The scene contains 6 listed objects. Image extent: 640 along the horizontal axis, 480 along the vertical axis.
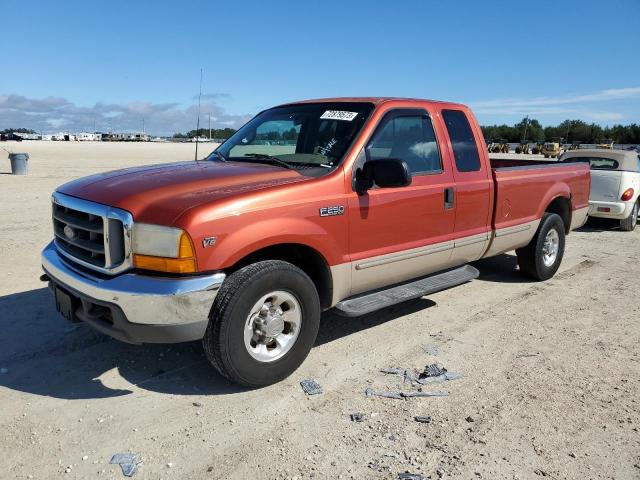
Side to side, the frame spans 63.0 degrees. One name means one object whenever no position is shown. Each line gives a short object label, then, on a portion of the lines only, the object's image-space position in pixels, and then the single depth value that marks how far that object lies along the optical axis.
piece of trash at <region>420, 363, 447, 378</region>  3.86
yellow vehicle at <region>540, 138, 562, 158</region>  59.78
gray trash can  18.41
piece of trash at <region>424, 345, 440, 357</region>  4.24
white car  10.12
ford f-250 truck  3.17
